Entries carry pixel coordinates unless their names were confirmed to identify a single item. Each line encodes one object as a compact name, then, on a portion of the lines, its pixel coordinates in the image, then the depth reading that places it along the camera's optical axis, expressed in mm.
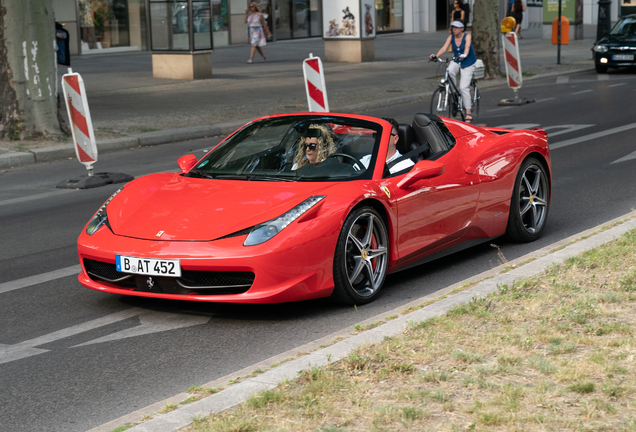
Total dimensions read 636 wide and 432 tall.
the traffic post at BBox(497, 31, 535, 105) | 18859
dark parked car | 25281
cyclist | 15586
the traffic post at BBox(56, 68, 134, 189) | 10797
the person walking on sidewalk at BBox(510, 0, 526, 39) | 39469
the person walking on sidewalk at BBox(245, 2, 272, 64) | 28844
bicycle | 15609
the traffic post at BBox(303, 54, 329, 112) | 13711
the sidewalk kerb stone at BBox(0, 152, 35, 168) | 12914
